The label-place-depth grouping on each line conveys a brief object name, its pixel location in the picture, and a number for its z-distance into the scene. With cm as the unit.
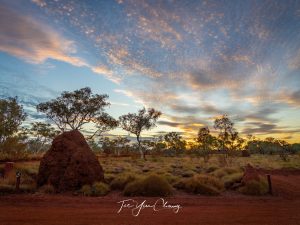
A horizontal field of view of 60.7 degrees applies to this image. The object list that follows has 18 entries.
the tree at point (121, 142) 8826
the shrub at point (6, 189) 1373
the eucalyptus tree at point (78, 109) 4297
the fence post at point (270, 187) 1538
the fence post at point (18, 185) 1384
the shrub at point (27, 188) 1428
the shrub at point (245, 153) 6756
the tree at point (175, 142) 7894
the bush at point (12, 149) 3508
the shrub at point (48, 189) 1411
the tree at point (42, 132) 5847
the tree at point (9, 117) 3534
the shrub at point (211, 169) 2560
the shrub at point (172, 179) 1774
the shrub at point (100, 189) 1399
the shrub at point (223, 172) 2083
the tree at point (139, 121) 5706
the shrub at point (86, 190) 1377
